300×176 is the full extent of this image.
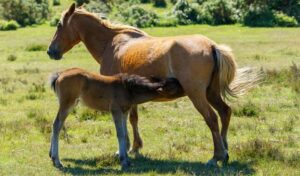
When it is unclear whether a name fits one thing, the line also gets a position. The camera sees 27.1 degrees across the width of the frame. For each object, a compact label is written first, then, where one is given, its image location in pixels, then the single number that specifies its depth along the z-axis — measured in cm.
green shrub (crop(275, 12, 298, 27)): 4659
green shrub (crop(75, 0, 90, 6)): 5705
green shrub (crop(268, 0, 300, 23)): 5075
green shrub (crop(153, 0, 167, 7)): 5909
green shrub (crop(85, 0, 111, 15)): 5388
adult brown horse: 977
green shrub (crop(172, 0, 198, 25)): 4868
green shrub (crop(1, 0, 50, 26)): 5084
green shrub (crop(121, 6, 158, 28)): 4641
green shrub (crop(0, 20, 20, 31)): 4665
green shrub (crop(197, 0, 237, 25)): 4841
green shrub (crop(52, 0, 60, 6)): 6153
